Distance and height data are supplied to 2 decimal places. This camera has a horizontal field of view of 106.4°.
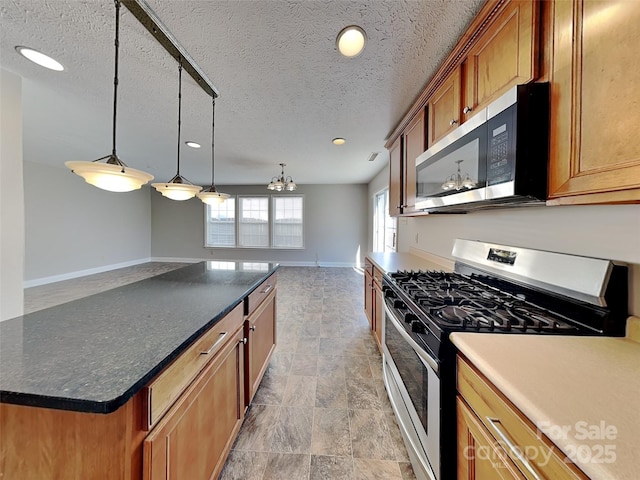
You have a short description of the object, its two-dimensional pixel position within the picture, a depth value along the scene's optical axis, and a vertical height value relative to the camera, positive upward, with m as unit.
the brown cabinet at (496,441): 0.53 -0.53
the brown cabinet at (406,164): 2.07 +0.77
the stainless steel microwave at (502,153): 0.94 +0.39
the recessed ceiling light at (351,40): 1.35 +1.16
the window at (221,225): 7.35 +0.35
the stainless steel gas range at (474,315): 0.90 -0.32
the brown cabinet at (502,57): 0.96 +0.85
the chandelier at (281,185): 4.41 +0.97
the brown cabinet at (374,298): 2.31 -0.65
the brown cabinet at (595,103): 0.67 +0.44
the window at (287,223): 7.15 +0.42
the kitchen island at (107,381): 0.62 -0.40
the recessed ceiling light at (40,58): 1.58 +1.22
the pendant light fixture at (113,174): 1.01 +0.27
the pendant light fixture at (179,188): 1.57 +0.32
